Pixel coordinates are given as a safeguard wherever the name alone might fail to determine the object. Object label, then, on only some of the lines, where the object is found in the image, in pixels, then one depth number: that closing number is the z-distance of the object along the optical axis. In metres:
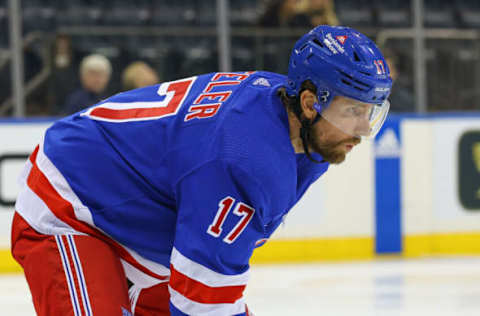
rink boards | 12.85
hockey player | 3.91
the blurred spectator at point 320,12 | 13.42
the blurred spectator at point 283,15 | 13.77
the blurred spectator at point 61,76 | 12.95
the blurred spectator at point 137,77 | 12.47
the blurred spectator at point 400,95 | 13.97
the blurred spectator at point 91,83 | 12.42
